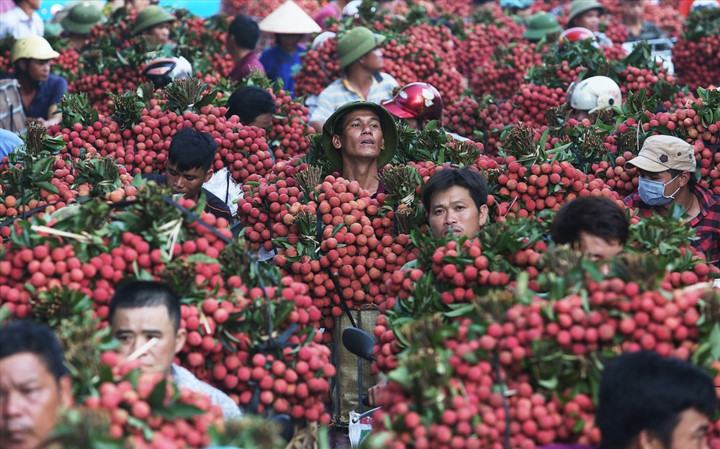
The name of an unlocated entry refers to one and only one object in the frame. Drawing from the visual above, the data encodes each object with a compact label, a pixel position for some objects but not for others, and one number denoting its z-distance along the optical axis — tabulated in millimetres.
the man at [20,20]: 18875
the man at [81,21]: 20344
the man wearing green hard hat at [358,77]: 14922
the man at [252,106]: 12336
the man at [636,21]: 23000
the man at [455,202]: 8312
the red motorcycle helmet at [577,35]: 15909
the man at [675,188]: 9672
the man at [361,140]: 10242
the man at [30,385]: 4992
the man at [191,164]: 10008
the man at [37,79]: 16016
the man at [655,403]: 5227
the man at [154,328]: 6215
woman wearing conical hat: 18141
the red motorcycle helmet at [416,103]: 12094
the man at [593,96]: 12578
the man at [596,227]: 7324
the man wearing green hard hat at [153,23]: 17281
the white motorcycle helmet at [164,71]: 13656
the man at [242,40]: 16828
